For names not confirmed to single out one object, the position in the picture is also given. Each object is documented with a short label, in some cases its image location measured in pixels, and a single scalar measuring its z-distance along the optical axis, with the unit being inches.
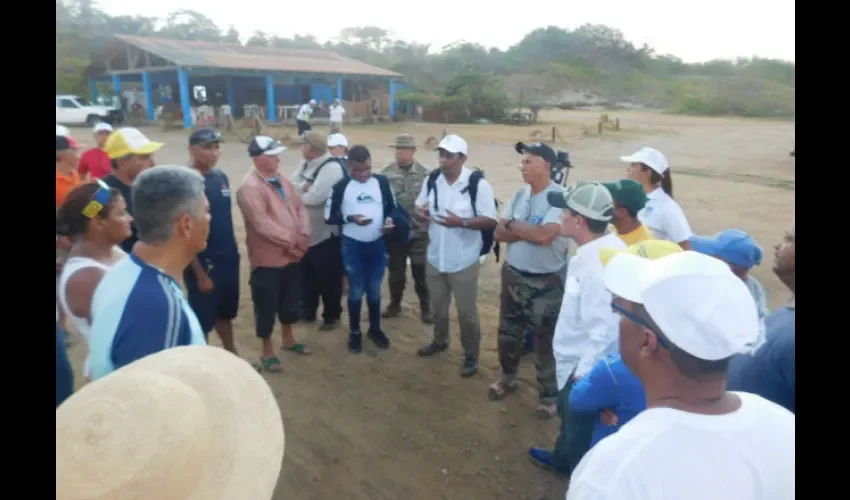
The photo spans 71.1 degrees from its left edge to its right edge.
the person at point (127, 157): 162.7
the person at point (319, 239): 213.3
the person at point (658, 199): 161.9
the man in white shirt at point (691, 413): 50.3
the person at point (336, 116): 953.9
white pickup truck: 982.4
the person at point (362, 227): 197.9
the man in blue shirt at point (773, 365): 82.8
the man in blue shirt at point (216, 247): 166.2
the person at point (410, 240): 223.6
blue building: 1016.9
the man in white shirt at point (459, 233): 180.5
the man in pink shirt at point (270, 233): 179.8
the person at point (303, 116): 762.2
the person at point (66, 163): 203.9
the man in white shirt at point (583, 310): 109.3
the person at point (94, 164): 245.6
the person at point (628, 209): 127.5
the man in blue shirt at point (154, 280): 76.3
